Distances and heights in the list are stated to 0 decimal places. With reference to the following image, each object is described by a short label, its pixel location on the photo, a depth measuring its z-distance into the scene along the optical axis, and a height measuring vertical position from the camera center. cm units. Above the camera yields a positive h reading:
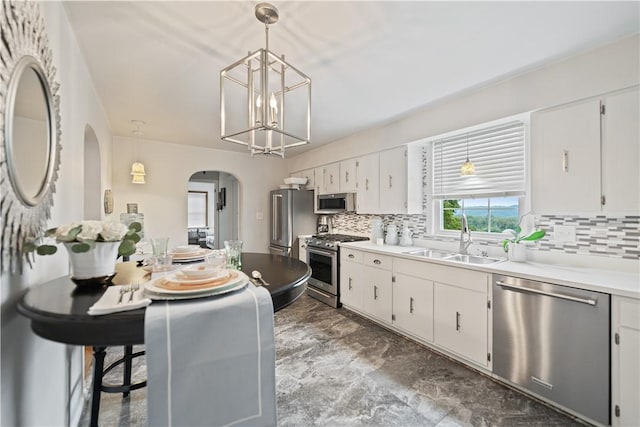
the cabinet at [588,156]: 178 +41
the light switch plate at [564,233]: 220 -16
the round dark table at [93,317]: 81 -31
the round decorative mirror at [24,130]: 90 +33
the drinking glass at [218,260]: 142 -25
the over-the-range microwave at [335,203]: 428 +19
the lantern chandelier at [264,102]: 144 +113
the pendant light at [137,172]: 393 +62
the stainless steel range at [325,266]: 380 -76
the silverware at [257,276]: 124 -29
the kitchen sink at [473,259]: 252 -44
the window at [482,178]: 261 +37
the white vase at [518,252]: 238 -34
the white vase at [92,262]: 111 -19
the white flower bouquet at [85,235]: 104 -8
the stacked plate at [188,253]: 174 -26
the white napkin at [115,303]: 84 -29
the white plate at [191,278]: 104 -25
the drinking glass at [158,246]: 162 -19
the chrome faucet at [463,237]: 284 -24
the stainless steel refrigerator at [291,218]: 483 -7
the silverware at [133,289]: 97 -29
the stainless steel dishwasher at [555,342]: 164 -86
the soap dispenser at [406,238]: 348 -31
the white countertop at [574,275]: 159 -42
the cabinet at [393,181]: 338 +43
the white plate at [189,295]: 95 -28
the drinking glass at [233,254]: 153 -22
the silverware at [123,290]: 99 -29
